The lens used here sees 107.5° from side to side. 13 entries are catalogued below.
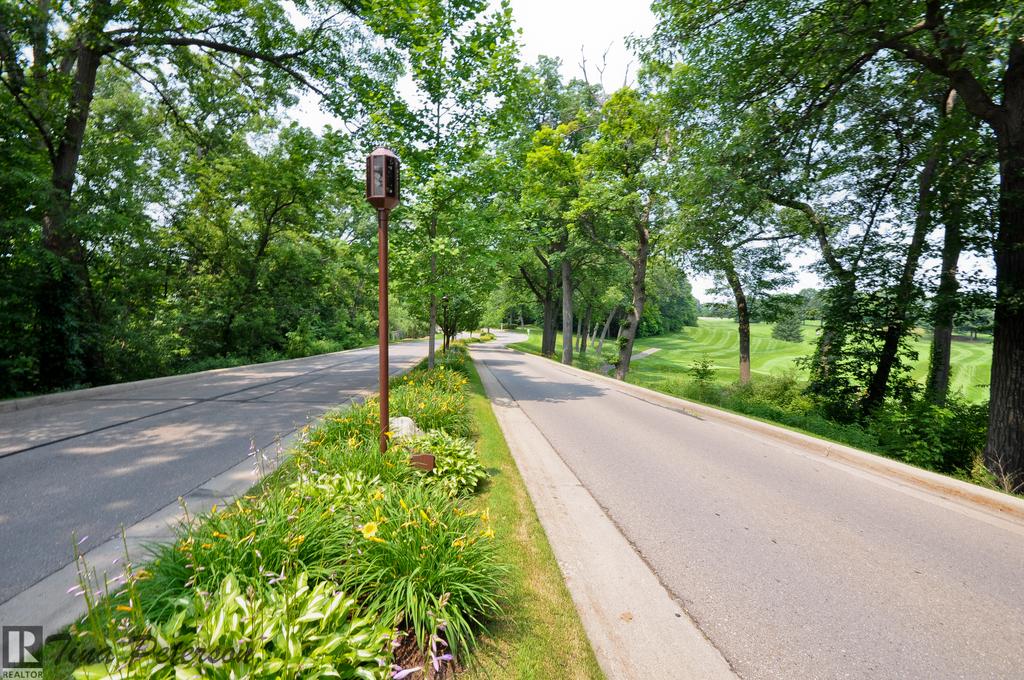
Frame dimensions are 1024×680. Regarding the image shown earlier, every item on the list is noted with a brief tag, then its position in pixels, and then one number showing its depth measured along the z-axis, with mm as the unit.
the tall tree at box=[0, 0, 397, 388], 8305
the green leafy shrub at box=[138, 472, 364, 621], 2254
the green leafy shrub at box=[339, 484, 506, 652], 2244
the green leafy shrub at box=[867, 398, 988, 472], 6738
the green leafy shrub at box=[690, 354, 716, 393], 14320
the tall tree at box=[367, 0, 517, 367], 8523
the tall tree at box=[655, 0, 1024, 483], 5512
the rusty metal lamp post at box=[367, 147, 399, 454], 4039
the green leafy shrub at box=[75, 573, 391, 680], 1646
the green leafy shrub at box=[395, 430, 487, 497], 4227
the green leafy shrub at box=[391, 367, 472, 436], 5953
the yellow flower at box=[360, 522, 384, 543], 2482
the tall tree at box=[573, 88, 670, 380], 14109
